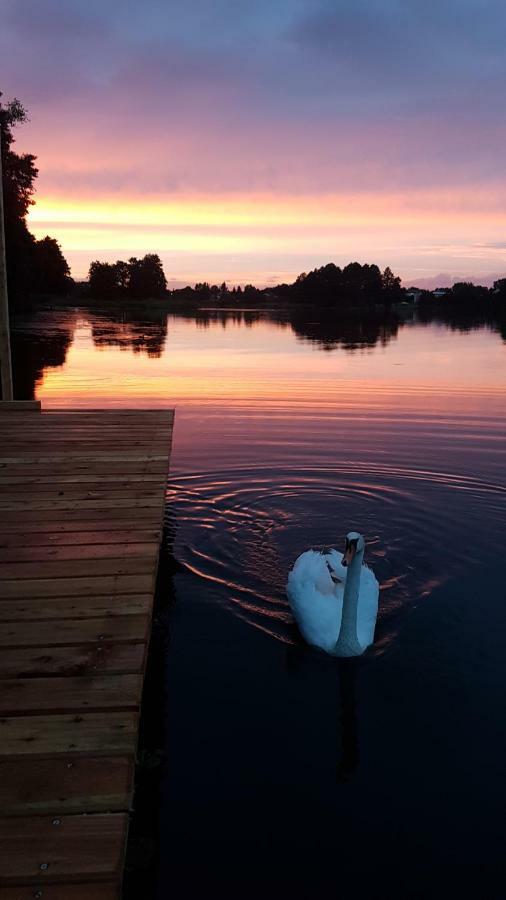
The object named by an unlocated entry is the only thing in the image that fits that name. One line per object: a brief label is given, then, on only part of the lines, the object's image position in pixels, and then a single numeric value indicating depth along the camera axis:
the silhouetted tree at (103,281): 150.38
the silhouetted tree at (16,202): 48.38
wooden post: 11.17
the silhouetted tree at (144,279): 158.25
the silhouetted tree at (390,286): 173.12
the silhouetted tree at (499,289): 153.68
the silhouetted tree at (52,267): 108.19
